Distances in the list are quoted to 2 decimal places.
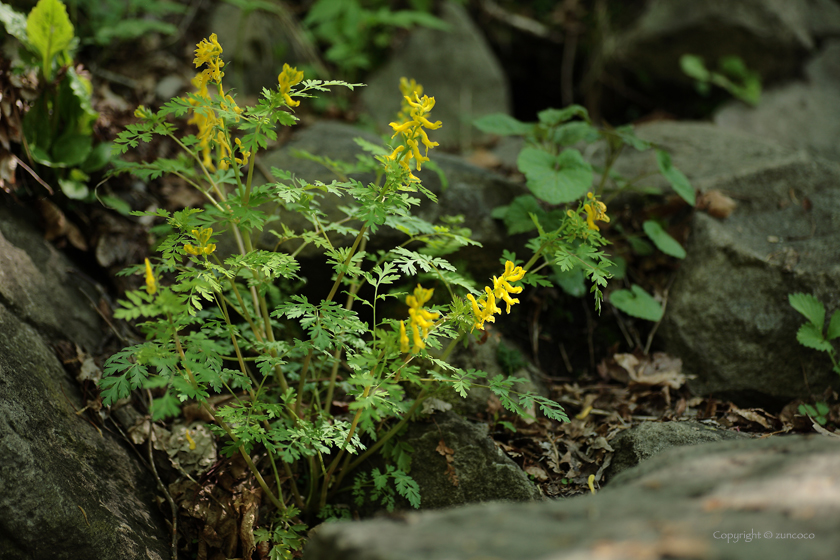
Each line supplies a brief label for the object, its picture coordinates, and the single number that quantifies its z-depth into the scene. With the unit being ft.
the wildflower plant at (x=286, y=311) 10.28
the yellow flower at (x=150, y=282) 9.26
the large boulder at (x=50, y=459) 11.24
